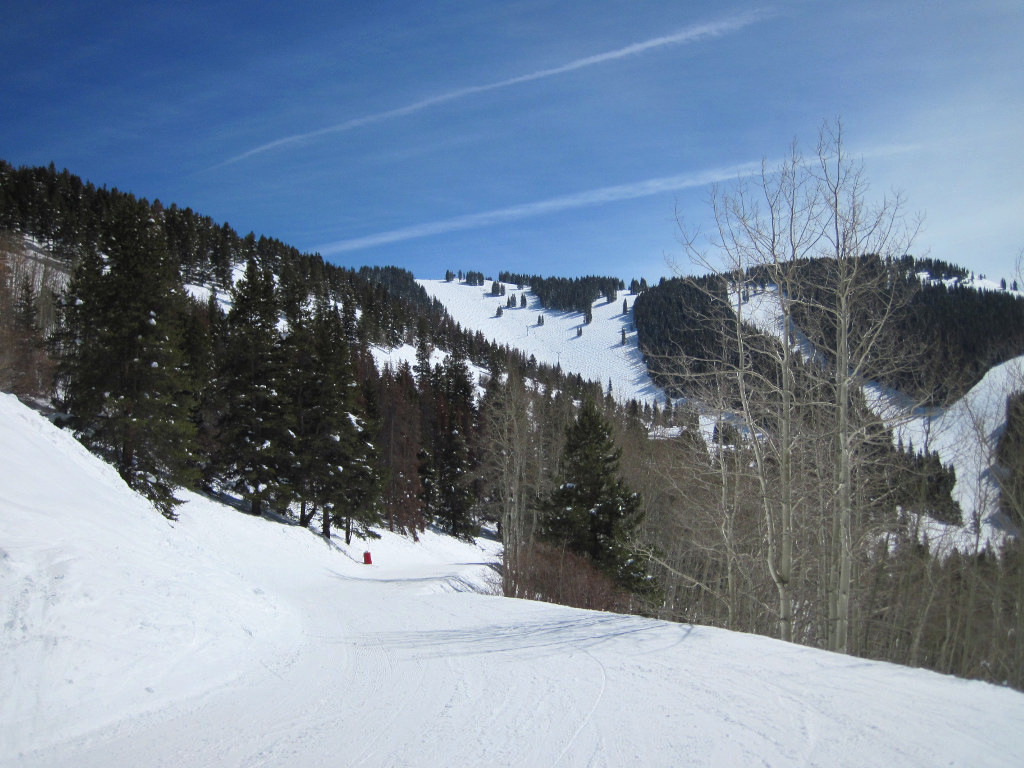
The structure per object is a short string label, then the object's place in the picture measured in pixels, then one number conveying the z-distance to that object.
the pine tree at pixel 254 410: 26.86
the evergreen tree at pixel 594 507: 22.41
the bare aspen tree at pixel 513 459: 20.44
